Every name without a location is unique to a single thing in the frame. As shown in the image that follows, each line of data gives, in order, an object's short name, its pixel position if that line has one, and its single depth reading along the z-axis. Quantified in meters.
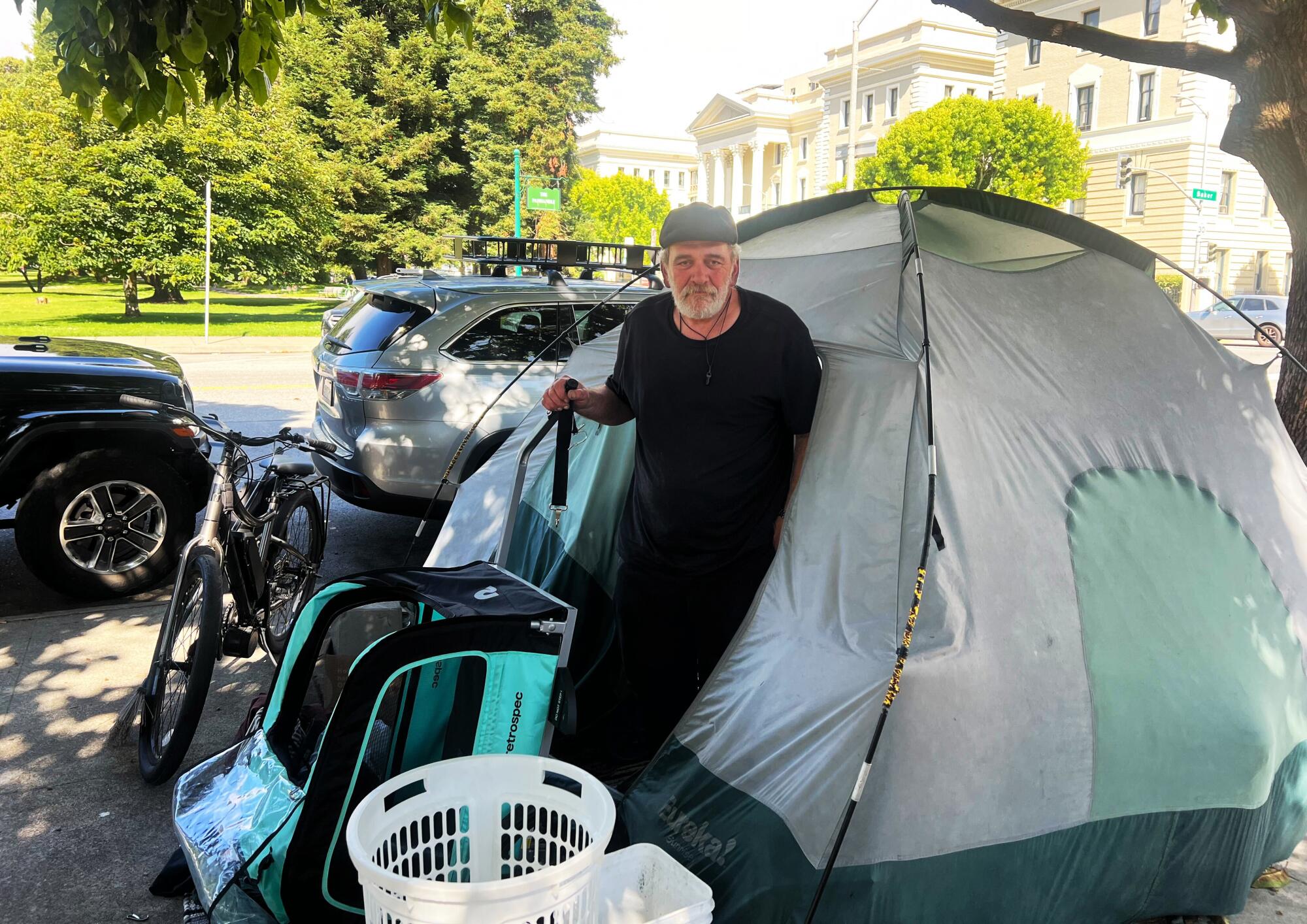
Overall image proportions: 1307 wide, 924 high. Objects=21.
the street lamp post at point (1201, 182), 37.12
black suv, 5.04
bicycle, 3.54
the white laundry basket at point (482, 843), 1.85
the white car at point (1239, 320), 25.72
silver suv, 5.80
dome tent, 2.64
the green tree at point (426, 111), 28.92
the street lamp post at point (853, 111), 26.14
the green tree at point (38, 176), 21.06
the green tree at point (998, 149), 37.72
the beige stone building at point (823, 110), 54.38
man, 3.13
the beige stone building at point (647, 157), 98.56
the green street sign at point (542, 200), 21.21
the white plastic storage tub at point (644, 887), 2.31
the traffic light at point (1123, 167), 32.59
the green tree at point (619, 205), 70.69
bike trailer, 2.62
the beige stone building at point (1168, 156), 40.22
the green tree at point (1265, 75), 4.05
